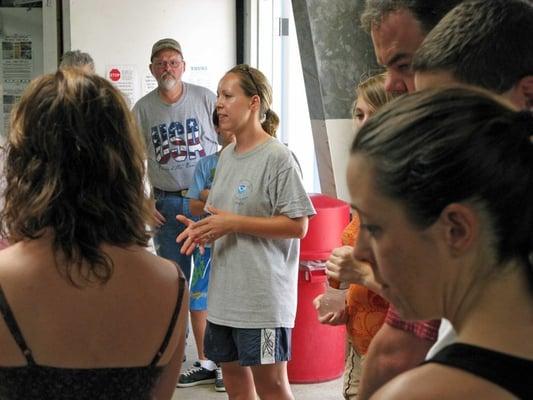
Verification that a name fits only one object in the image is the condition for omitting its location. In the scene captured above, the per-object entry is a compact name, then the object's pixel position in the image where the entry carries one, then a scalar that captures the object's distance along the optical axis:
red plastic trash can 3.76
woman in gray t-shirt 2.72
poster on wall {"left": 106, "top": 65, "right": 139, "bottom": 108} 5.38
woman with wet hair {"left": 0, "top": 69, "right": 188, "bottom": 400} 1.39
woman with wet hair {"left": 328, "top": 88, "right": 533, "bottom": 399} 0.80
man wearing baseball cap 4.30
